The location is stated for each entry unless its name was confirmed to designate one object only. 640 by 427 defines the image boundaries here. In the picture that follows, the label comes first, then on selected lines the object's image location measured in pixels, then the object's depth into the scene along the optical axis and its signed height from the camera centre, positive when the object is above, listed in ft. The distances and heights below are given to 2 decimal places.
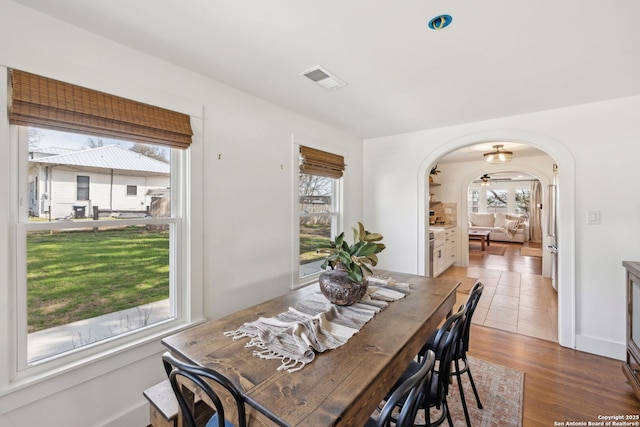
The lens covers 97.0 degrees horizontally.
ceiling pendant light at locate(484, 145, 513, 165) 14.83 +3.03
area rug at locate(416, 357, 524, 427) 6.09 -4.42
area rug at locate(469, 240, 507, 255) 27.17 -3.70
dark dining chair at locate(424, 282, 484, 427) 5.65 -2.82
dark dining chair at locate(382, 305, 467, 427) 4.60 -2.37
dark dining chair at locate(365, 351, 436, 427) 2.88 -1.97
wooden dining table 2.88 -1.95
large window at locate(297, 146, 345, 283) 10.26 +0.34
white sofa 32.76 -1.54
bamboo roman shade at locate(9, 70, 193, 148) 4.44 +1.81
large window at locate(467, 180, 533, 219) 35.60 +2.04
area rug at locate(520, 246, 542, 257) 25.82 -3.68
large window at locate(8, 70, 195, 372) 4.67 -0.18
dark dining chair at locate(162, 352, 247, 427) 2.93 -1.98
